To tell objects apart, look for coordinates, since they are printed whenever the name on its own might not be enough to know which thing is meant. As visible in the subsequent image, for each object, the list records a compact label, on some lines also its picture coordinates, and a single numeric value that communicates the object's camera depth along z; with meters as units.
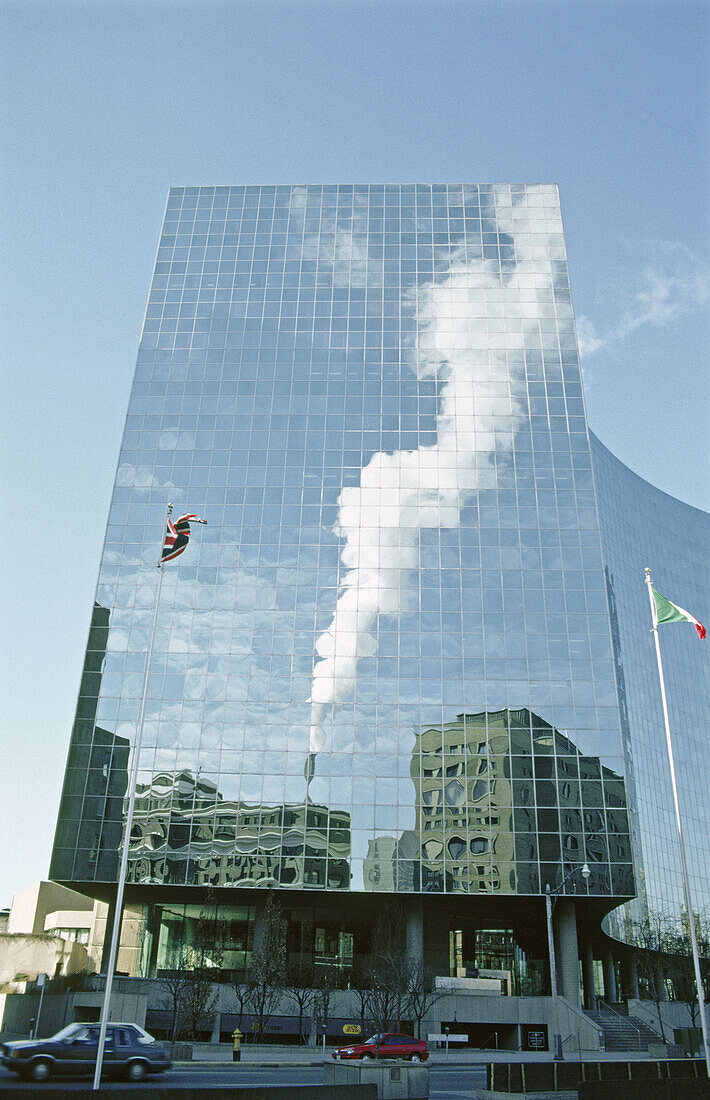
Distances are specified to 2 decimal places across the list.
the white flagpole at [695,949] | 27.03
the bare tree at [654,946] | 82.88
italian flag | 32.25
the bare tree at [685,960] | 88.56
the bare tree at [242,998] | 51.88
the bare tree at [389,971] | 49.84
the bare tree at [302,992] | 54.06
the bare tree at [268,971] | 52.04
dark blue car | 24.73
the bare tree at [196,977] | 47.47
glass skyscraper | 58.25
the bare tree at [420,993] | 52.41
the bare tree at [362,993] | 52.69
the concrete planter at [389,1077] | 23.34
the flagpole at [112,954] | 22.50
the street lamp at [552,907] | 44.86
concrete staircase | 53.78
